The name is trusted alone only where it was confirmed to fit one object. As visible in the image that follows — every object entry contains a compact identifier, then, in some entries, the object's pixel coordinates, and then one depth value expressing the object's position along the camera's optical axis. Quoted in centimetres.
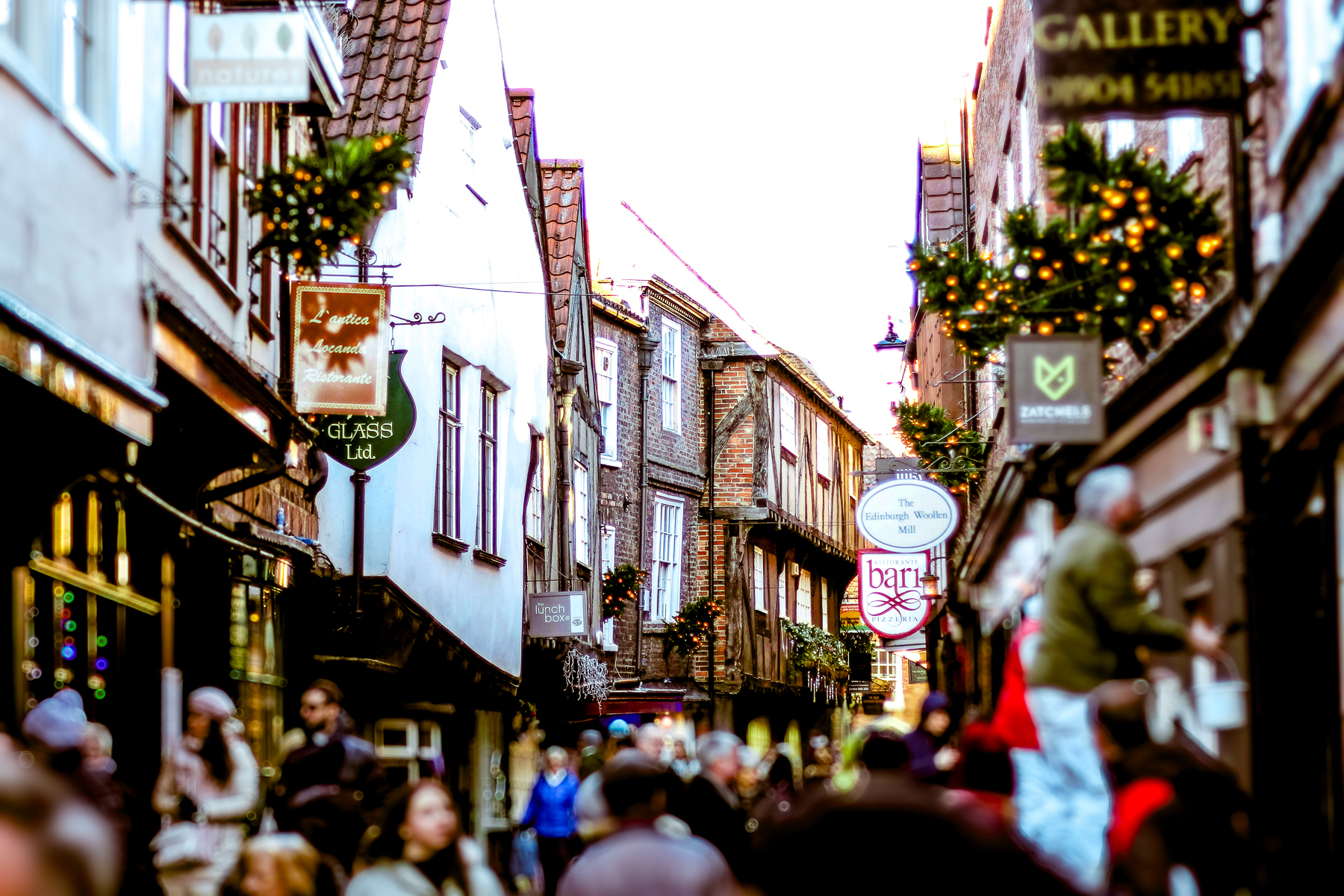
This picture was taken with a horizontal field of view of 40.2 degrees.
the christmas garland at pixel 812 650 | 3991
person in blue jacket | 1686
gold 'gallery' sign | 833
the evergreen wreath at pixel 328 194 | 1188
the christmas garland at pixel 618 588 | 2936
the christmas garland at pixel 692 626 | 3272
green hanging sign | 1658
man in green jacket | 671
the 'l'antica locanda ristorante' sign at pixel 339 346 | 1469
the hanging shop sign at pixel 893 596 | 2147
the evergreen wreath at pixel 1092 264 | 929
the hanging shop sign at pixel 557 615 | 2477
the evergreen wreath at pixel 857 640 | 4706
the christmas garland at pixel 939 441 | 2186
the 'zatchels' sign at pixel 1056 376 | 1027
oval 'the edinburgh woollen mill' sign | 1945
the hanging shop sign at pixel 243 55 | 1098
